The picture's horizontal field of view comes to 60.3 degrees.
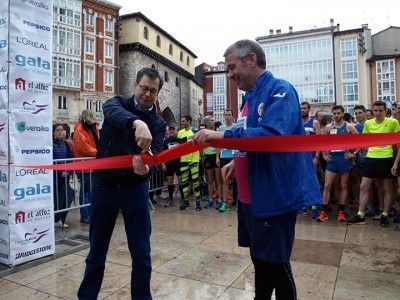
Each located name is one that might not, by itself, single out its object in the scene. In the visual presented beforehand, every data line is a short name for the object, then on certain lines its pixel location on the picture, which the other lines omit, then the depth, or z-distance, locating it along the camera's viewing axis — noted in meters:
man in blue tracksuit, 2.04
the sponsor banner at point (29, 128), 3.92
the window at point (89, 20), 39.03
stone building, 42.47
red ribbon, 2.03
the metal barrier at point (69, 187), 5.94
